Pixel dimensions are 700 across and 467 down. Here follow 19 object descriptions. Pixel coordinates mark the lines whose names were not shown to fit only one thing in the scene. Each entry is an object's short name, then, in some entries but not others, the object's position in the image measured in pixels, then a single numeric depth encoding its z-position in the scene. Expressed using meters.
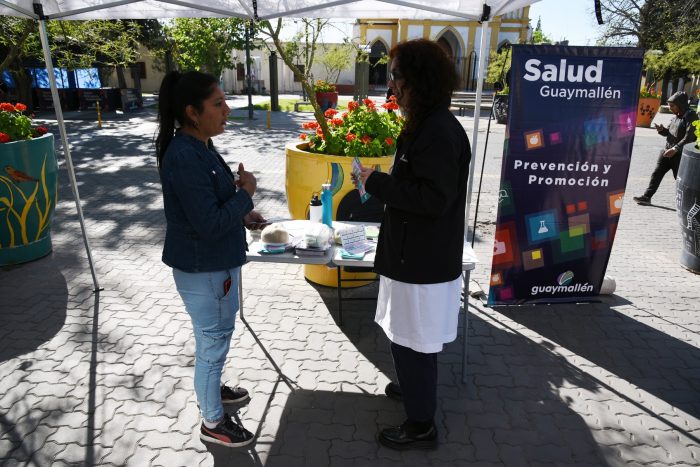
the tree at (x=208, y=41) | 20.73
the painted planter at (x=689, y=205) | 4.96
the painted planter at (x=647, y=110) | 18.44
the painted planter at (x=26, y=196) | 4.75
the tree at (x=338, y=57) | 30.31
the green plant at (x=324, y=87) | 22.64
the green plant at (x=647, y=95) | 18.47
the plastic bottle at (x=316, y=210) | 3.78
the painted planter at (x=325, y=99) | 22.19
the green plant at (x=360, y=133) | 4.39
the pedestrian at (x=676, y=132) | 7.22
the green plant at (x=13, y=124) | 4.78
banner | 3.77
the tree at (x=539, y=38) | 43.43
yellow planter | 4.31
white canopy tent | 3.80
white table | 3.22
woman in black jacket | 2.13
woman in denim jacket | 2.12
